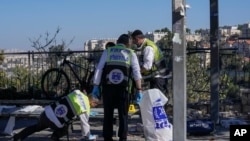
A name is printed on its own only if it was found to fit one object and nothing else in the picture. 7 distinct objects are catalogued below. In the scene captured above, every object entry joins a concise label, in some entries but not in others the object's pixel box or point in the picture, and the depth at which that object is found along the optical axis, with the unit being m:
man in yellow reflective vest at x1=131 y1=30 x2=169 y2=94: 9.80
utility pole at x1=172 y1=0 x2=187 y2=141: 7.04
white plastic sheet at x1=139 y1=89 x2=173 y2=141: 8.66
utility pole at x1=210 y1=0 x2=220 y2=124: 10.77
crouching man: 8.74
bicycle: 13.20
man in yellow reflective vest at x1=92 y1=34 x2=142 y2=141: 8.66
